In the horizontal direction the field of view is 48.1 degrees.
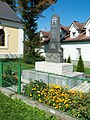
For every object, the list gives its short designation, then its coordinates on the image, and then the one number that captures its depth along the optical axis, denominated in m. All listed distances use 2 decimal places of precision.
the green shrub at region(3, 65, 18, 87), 4.04
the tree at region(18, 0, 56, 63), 11.54
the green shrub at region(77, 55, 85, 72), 8.05
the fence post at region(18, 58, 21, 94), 3.46
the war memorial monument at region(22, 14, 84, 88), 4.93
